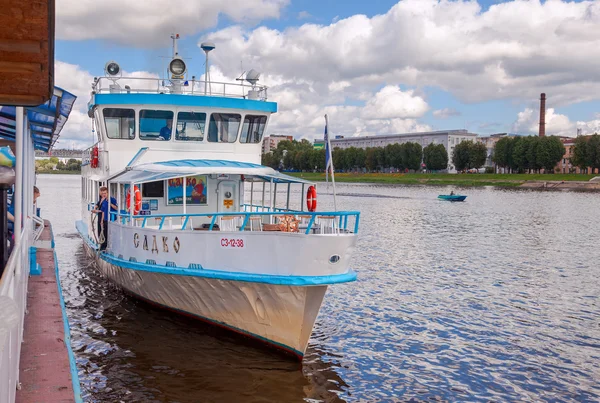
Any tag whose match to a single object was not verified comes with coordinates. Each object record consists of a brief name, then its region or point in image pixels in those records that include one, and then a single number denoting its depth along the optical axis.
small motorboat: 67.79
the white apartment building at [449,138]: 197.00
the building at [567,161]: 160.36
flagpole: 11.73
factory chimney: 151.88
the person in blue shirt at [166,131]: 16.02
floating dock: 7.00
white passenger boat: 11.05
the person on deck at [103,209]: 15.77
